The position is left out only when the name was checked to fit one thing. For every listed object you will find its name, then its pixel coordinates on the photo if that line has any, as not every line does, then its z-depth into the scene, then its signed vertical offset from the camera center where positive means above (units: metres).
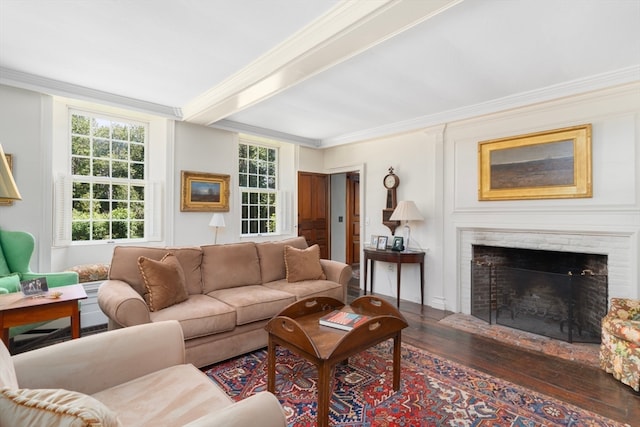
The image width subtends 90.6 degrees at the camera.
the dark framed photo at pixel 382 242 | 4.58 -0.41
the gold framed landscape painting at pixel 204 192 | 4.29 +0.32
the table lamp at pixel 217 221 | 4.33 -0.09
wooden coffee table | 1.71 -0.76
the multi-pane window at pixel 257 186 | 5.24 +0.48
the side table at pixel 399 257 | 4.14 -0.58
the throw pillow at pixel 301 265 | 3.42 -0.55
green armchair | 2.83 -0.42
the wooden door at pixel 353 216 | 6.70 -0.04
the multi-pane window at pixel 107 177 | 3.78 +0.47
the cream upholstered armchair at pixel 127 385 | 0.80 -0.67
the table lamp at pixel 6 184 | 1.37 +0.14
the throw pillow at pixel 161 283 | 2.44 -0.55
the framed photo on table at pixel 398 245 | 4.38 -0.43
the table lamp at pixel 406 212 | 4.14 +0.03
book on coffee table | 2.10 -0.73
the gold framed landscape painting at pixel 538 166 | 3.14 +0.52
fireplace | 3.13 -0.83
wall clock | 4.65 +0.25
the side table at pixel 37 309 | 2.00 -0.62
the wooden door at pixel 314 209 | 5.66 +0.10
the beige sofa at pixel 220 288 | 2.33 -0.68
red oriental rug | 1.89 -1.22
